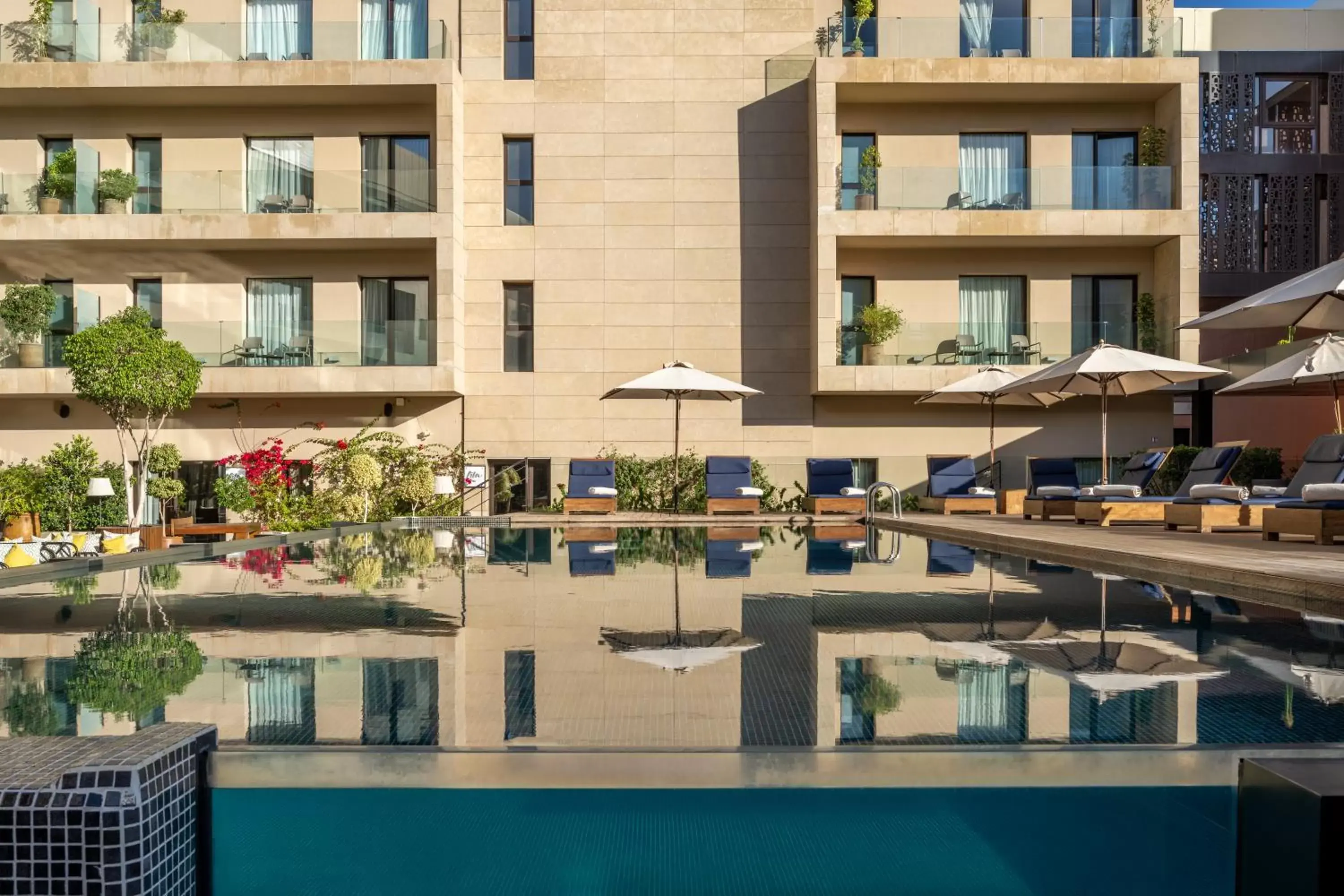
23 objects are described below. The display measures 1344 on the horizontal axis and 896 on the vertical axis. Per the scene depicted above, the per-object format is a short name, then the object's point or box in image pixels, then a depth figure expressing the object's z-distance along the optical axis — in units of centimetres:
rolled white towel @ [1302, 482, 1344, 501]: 888
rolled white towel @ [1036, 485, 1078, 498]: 1438
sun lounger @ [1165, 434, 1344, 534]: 1068
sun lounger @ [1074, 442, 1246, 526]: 1259
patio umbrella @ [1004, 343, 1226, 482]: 1385
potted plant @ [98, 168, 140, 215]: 1881
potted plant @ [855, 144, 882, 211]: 1898
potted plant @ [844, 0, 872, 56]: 1930
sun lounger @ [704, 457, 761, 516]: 1758
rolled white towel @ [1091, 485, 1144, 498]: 1287
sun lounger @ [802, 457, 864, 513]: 1830
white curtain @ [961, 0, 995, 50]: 1939
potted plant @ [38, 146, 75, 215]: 1883
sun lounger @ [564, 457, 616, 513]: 1759
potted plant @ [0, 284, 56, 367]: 1842
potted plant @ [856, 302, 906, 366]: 1914
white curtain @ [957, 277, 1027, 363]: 2034
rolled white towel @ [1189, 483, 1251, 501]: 1137
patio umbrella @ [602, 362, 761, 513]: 1644
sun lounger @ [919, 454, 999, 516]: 1745
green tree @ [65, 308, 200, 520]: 1484
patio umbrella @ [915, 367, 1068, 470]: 1661
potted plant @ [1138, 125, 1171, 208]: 1881
